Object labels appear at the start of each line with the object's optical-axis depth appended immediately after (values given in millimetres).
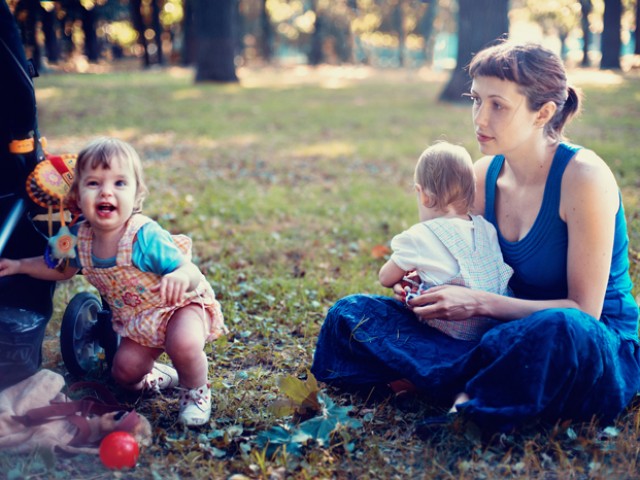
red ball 2354
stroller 2654
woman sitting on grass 2404
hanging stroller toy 2672
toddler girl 2578
